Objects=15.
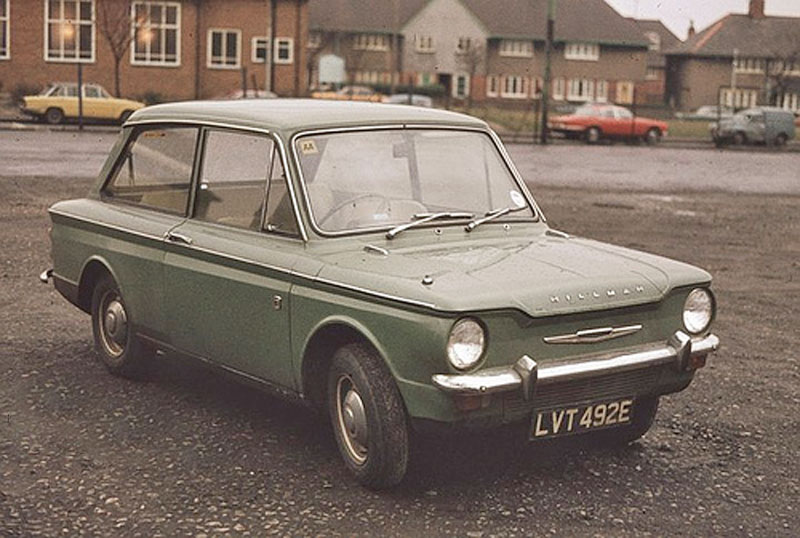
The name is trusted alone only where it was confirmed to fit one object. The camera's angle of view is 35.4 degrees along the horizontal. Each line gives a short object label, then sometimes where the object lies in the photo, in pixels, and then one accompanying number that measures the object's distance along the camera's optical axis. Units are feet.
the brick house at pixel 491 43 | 276.82
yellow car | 120.37
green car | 15.98
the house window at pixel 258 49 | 175.32
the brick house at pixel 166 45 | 163.43
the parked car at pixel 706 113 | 242.37
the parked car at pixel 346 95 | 160.35
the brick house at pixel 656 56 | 378.94
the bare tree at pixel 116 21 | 158.40
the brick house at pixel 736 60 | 301.63
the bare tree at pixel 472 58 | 264.03
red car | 143.23
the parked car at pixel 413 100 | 160.86
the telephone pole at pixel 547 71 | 126.62
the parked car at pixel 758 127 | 149.48
